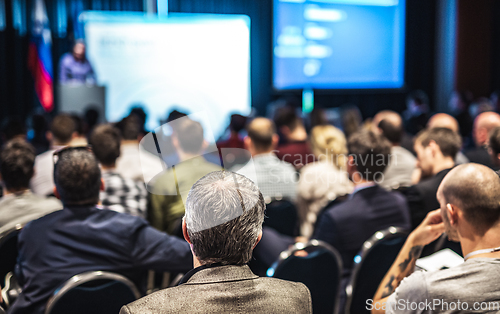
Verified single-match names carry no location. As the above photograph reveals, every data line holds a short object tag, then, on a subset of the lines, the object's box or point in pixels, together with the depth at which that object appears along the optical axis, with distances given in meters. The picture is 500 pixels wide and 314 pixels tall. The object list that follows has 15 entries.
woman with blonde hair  3.10
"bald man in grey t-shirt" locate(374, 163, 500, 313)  1.26
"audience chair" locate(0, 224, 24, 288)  1.91
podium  6.20
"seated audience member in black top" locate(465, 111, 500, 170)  3.52
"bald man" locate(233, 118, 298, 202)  3.27
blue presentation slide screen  9.09
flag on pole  7.52
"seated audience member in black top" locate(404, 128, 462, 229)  2.43
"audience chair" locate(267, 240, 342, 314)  1.87
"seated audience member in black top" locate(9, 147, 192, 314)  1.73
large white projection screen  7.75
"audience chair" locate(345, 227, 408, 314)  2.00
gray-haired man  1.02
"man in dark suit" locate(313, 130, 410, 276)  2.26
